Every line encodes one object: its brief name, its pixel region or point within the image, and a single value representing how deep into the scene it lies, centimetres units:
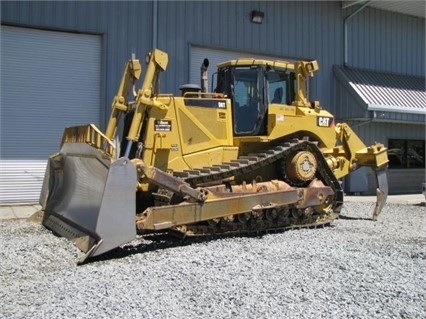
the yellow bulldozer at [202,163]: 709
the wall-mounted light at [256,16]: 1585
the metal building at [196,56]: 1310
